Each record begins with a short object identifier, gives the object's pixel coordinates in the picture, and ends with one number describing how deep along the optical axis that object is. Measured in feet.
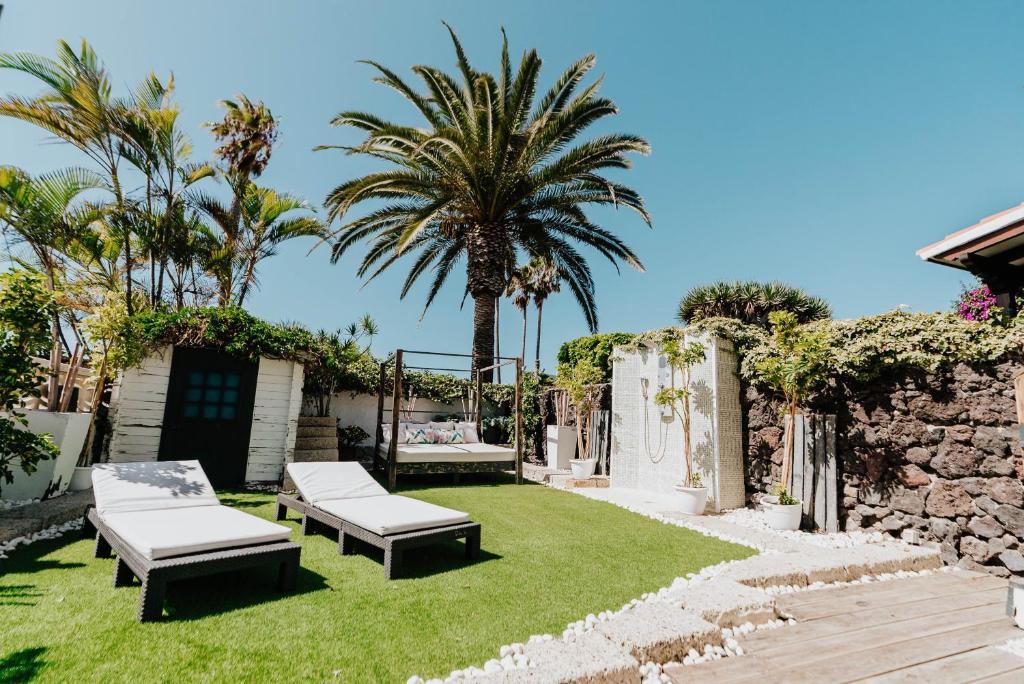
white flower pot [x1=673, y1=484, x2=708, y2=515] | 20.83
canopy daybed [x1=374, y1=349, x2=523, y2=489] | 26.18
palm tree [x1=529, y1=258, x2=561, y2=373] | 71.94
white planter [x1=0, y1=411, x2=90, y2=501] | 16.31
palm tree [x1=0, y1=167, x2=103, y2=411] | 20.97
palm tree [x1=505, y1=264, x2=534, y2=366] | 73.36
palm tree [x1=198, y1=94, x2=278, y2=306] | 42.50
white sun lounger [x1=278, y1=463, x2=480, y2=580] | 12.18
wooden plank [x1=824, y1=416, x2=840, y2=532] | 18.19
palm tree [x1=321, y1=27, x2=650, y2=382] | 30.42
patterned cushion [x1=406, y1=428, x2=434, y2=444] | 29.89
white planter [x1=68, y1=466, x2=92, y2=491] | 18.01
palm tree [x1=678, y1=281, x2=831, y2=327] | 47.80
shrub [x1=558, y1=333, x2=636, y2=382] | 38.01
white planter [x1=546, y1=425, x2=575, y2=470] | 34.58
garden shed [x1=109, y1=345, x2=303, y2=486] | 22.18
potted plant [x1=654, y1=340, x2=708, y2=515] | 20.89
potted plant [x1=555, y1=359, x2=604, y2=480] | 32.53
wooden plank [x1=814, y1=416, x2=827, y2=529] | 18.60
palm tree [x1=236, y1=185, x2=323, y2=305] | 36.09
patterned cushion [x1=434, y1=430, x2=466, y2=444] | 30.94
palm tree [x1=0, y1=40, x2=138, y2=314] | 20.65
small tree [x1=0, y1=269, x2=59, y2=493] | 12.50
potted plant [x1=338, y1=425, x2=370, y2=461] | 32.79
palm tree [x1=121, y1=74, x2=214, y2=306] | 23.47
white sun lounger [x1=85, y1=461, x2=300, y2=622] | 9.12
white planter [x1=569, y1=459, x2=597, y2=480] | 30.04
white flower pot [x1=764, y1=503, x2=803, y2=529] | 18.62
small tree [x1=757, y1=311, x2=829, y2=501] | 18.33
